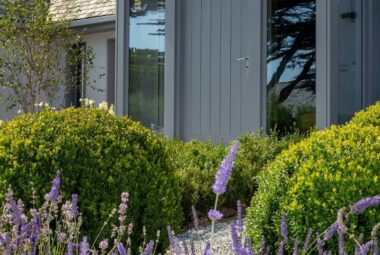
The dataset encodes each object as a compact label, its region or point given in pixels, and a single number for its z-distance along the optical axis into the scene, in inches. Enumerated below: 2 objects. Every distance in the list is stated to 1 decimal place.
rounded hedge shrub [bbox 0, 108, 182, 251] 142.7
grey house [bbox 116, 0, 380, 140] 276.7
